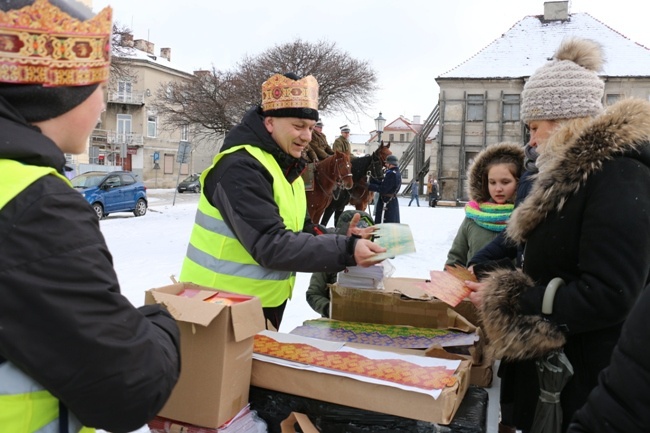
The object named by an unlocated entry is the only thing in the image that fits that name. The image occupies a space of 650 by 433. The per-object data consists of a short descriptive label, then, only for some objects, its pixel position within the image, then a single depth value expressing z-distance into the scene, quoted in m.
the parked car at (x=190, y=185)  35.34
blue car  16.98
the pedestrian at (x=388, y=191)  12.93
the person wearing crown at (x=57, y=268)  0.93
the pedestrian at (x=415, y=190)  25.60
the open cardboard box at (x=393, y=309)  2.49
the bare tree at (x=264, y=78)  21.86
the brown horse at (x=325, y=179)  9.49
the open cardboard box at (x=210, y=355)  1.69
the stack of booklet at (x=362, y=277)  2.56
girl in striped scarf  3.64
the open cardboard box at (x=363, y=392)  1.69
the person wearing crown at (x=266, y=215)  2.27
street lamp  18.56
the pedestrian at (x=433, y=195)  27.06
